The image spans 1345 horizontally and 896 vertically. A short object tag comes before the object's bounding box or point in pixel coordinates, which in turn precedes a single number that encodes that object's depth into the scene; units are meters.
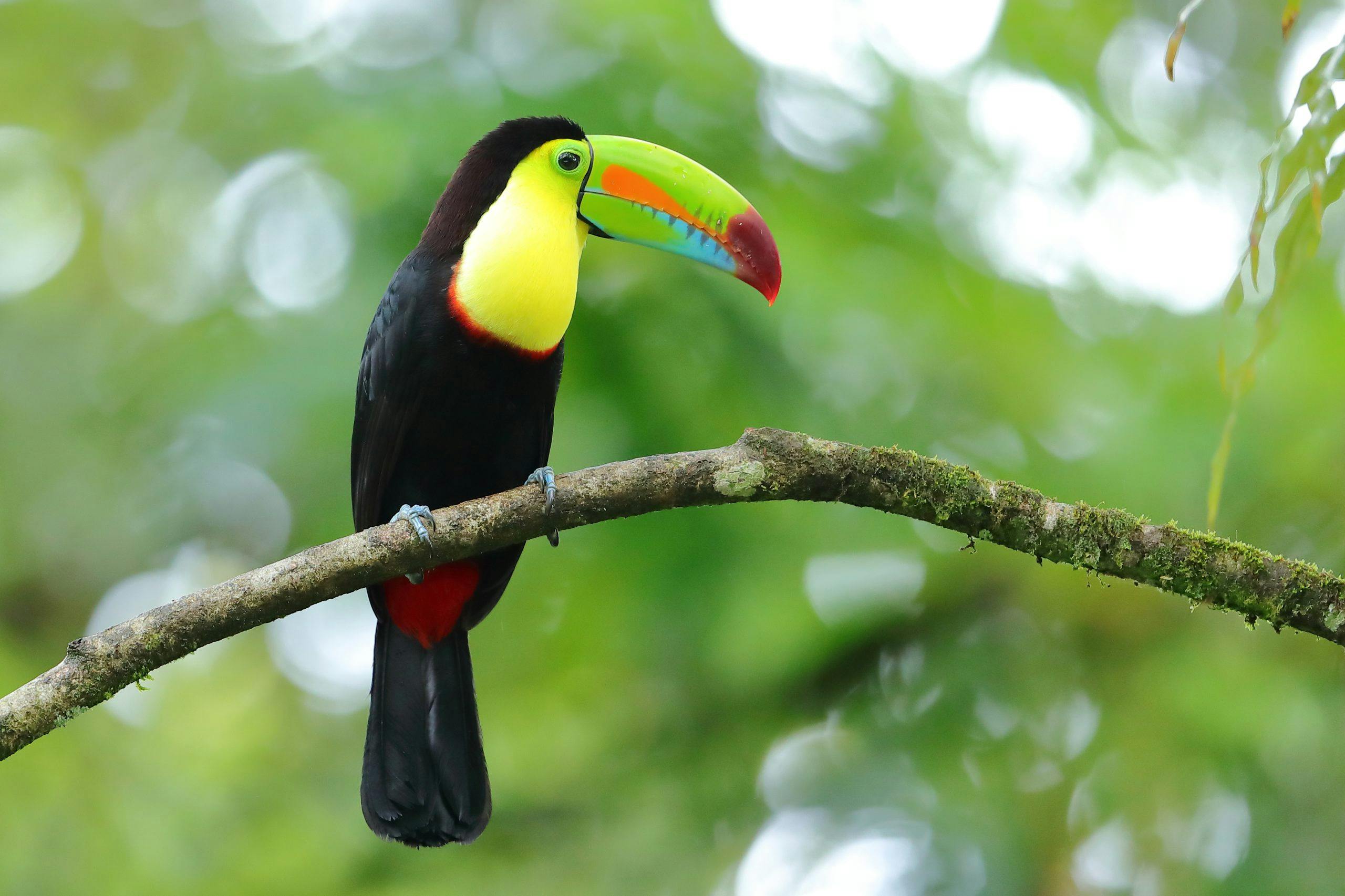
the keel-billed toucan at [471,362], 9.20
